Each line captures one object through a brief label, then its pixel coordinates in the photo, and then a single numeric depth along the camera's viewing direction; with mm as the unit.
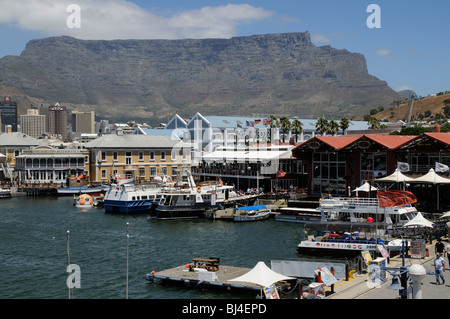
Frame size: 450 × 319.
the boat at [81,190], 94812
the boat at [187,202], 65938
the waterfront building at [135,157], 103375
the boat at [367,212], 46438
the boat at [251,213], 63125
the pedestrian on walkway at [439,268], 27250
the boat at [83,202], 80375
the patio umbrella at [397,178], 56875
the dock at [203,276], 32312
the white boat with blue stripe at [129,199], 71812
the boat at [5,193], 94688
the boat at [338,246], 40812
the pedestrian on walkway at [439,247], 32634
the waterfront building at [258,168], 83062
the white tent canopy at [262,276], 27667
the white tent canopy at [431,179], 54812
